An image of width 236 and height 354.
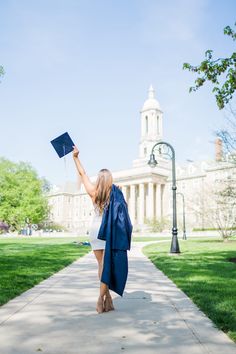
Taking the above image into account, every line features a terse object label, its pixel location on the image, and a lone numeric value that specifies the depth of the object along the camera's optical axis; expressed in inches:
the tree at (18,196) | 2529.5
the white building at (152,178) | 3449.8
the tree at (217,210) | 810.1
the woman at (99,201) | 219.3
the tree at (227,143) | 781.3
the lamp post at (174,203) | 729.0
